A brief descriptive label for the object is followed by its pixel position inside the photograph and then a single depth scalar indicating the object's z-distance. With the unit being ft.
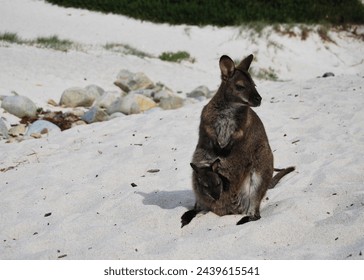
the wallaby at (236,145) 15.39
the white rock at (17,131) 30.43
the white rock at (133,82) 42.39
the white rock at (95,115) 32.58
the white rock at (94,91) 37.40
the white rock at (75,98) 36.09
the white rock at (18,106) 33.14
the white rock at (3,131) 29.50
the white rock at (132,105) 33.81
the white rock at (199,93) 41.15
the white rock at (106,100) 36.15
